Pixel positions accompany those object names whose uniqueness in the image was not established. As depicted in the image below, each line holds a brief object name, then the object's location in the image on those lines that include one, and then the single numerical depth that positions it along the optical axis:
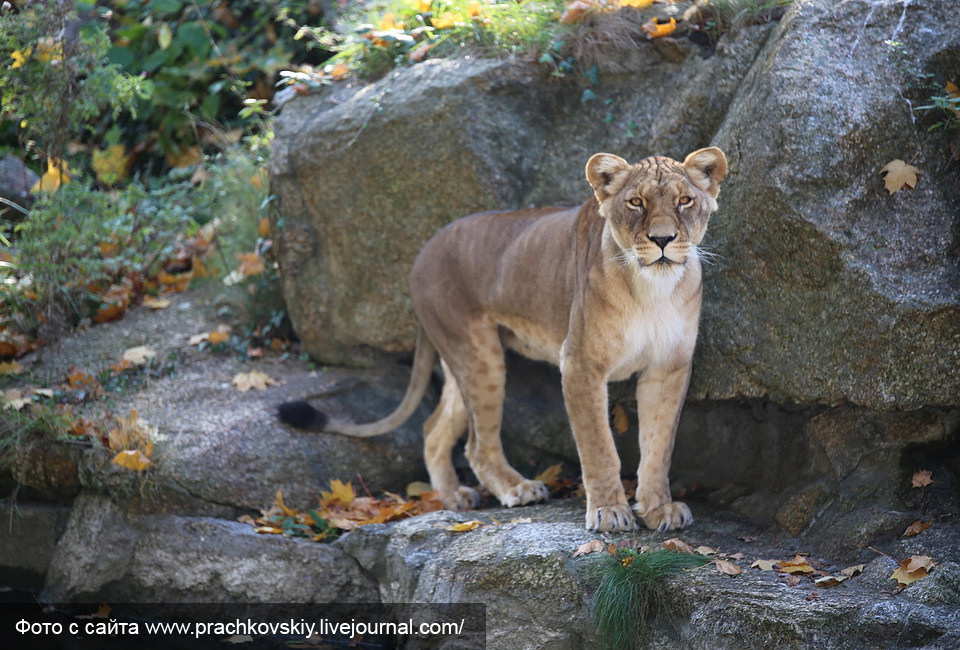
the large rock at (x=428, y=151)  11.69
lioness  8.91
